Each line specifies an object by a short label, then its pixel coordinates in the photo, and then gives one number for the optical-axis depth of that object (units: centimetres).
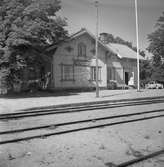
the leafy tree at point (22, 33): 1808
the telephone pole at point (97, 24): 1891
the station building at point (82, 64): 2591
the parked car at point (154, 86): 3659
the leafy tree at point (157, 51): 3469
